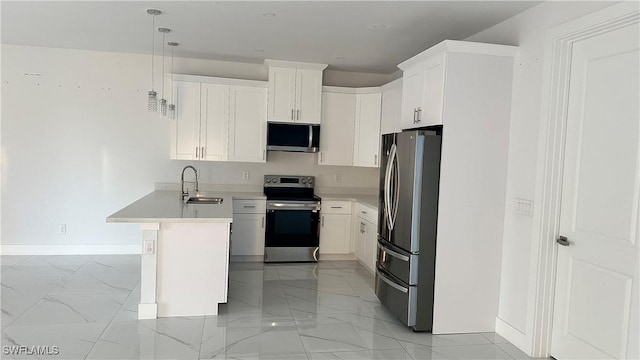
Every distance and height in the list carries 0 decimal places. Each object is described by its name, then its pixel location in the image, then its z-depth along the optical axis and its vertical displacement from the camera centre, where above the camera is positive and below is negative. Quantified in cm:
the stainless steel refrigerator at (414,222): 335 -48
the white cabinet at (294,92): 541 +83
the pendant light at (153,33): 372 +120
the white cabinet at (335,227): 558 -89
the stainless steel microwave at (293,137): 548 +26
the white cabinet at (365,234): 495 -91
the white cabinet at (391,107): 502 +65
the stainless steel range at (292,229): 539 -91
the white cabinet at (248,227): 536 -90
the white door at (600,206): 250 -23
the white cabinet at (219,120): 528 +43
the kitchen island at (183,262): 352 -92
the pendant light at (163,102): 428 +51
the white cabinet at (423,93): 337 +58
